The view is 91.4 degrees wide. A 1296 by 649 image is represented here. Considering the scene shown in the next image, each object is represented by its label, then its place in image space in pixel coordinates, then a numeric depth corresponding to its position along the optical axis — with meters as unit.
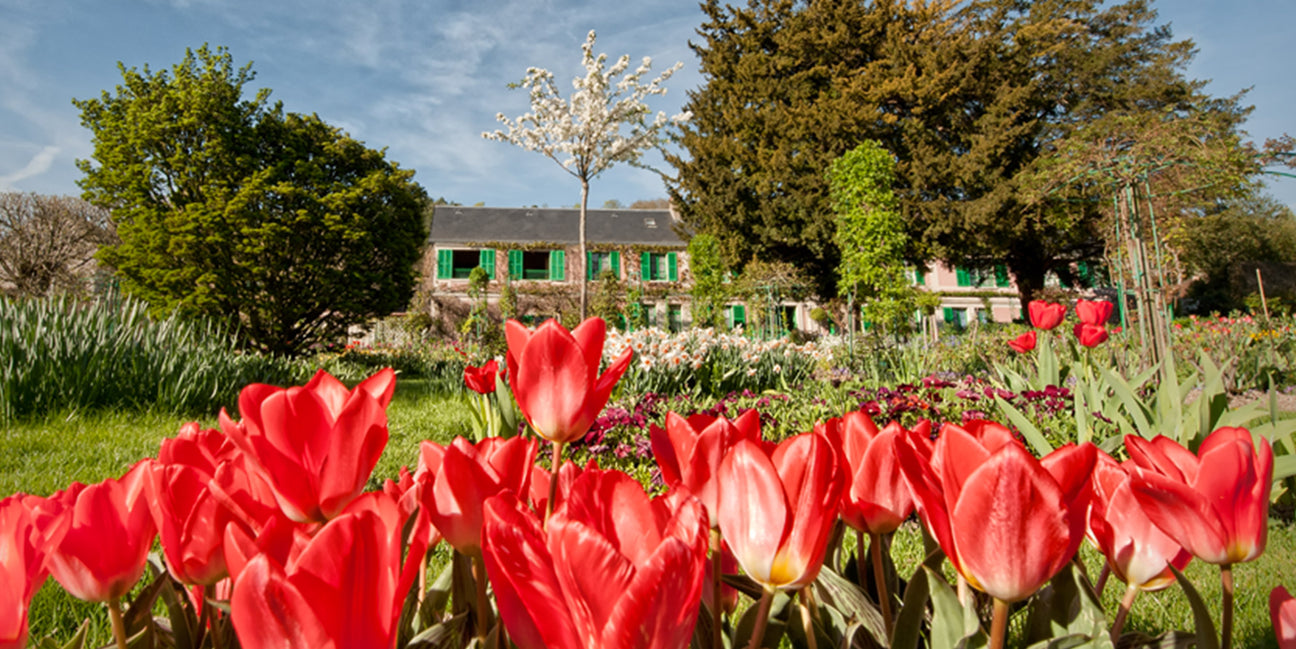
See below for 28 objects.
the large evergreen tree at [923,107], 18.48
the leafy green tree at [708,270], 19.16
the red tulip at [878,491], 0.59
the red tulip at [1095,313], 3.99
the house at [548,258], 25.34
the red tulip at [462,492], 0.49
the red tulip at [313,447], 0.49
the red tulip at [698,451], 0.56
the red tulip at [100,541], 0.48
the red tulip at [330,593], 0.32
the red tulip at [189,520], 0.49
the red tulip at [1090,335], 3.87
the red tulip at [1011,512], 0.41
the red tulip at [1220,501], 0.46
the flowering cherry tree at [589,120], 17.48
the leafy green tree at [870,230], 11.12
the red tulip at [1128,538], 0.51
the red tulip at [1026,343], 4.69
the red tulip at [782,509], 0.46
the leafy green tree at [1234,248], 23.28
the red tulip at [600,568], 0.34
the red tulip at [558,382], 0.64
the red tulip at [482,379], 2.66
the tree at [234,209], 9.62
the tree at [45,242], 16.38
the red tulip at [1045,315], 4.38
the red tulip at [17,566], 0.41
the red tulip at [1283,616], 0.42
